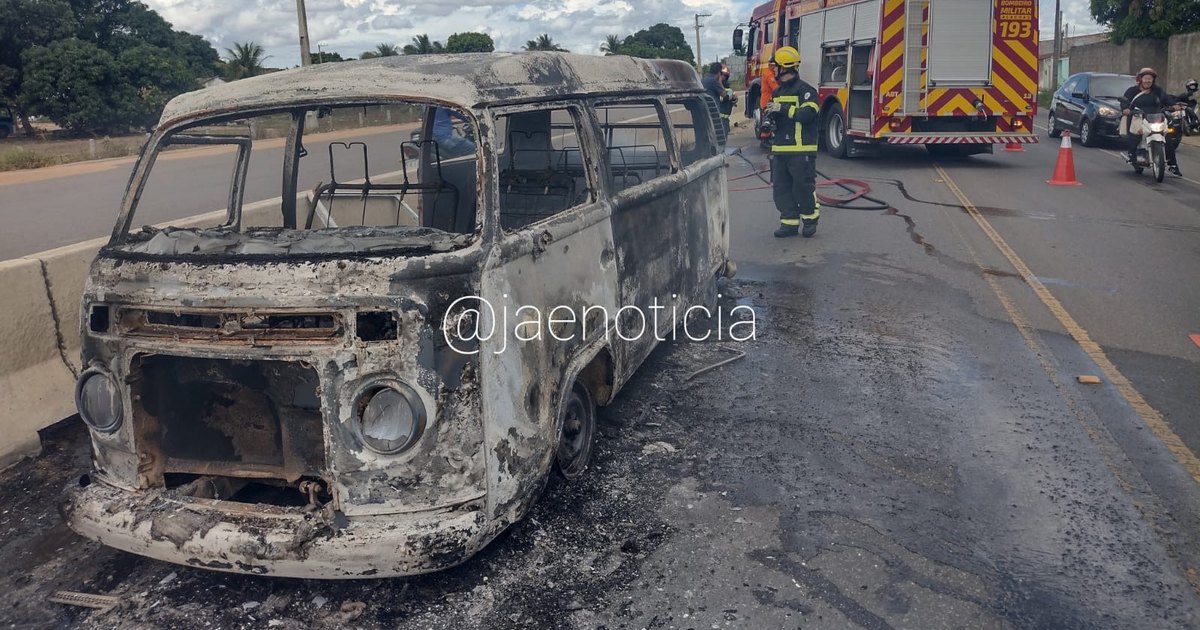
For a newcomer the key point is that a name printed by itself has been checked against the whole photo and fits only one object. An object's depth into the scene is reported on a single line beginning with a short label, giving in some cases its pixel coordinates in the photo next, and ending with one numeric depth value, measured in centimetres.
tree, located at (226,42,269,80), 4338
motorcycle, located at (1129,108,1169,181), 1370
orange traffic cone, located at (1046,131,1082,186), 1384
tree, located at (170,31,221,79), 4681
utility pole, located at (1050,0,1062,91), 4812
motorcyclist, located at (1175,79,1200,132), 1425
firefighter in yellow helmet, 930
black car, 1900
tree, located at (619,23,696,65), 7782
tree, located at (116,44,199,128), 3356
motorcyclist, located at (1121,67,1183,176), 1423
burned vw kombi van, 318
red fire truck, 1492
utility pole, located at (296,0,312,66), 3006
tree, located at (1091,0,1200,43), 3238
